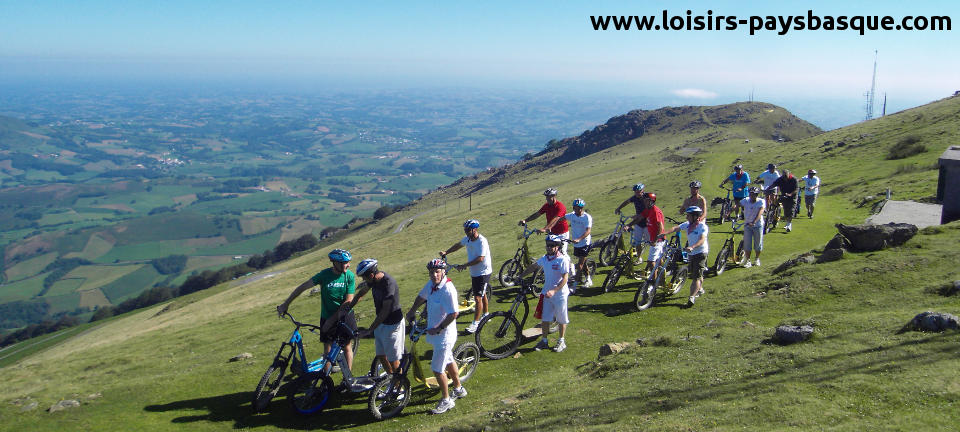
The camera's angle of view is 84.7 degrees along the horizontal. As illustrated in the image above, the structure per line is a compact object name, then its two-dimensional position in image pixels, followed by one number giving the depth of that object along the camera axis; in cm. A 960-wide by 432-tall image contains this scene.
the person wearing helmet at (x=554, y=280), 1186
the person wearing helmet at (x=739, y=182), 2331
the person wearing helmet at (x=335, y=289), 1093
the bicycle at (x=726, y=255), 1819
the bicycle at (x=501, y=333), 1261
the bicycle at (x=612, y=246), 1865
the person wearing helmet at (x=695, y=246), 1454
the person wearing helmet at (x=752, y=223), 1745
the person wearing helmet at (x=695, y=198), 1684
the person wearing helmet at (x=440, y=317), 989
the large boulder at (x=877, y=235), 1493
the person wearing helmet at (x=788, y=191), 2205
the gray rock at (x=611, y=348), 1212
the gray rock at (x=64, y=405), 1232
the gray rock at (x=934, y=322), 900
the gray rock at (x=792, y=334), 1022
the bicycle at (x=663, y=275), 1538
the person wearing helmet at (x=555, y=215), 1616
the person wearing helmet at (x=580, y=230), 1647
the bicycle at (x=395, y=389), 1013
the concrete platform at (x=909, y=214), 2020
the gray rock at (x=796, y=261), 1558
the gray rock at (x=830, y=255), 1503
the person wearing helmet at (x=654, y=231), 1567
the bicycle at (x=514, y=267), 1927
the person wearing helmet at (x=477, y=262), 1346
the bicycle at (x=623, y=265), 1731
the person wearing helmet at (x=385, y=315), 1005
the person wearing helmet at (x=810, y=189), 2459
